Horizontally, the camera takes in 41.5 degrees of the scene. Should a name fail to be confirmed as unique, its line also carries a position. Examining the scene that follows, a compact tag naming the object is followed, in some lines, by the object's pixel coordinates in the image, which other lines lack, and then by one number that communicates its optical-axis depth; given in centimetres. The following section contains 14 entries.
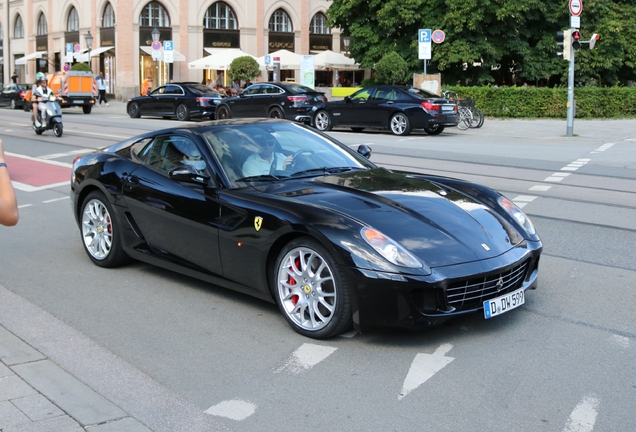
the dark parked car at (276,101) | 2834
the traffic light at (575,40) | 2356
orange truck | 3791
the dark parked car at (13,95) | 4407
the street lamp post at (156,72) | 5759
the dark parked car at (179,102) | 3272
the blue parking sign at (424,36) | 3008
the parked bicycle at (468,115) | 2736
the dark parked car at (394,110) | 2447
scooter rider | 2259
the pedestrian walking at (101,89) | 4906
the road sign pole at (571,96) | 2377
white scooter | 2247
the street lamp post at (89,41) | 5250
